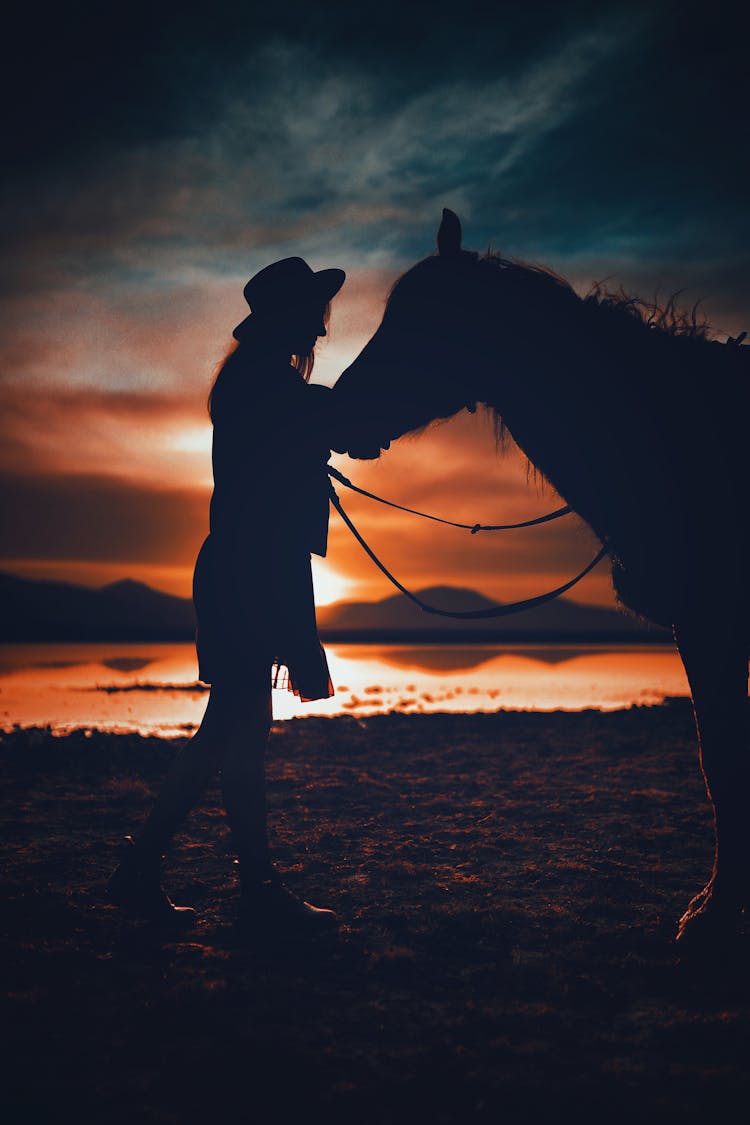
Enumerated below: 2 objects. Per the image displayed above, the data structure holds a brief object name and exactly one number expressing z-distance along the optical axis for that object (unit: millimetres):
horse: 2979
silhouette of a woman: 3131
